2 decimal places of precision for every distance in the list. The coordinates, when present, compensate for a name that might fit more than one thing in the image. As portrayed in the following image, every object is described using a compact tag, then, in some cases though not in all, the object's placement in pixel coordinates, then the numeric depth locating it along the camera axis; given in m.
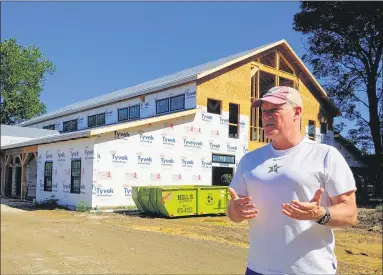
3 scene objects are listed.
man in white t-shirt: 2.42
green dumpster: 15.10
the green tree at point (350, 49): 30.14
